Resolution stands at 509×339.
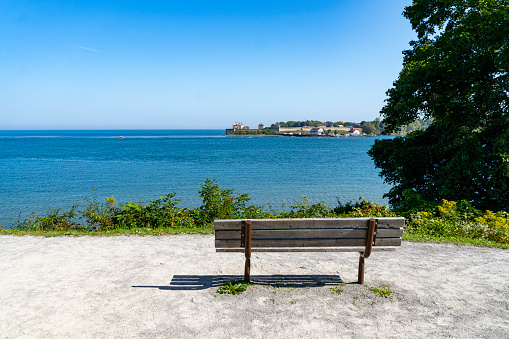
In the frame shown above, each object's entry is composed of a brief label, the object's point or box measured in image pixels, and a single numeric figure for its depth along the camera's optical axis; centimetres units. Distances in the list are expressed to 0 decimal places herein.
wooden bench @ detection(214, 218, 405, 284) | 526
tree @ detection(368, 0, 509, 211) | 1301
